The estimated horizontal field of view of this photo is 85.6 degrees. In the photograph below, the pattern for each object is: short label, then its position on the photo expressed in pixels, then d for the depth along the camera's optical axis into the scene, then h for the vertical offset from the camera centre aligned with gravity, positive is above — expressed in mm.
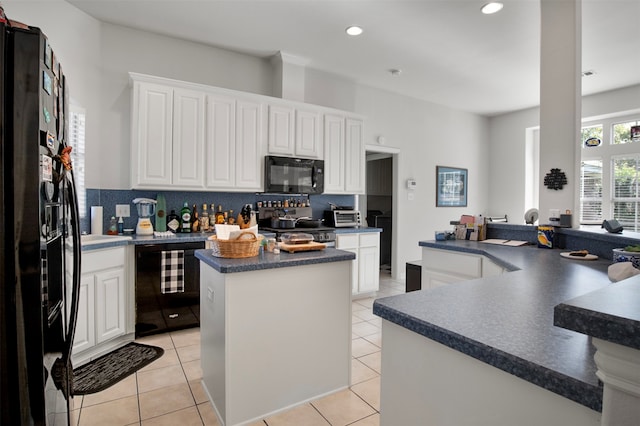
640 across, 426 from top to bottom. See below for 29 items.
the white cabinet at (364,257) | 4363 -653
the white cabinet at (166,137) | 3354 +702
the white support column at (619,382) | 511 -264
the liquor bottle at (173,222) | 3682 -167
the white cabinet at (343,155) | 4566 +712
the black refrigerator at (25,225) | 939 -55
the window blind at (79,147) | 3211 +561
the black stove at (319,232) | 3999 -290
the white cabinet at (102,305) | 2617 -803
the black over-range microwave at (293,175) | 4051 +389
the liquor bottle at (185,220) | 3691 -144
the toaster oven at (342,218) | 4613 -146
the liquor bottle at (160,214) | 3598 -80
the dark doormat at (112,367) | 2371 -1223
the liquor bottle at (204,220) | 3840 -150
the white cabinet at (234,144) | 3740 +704
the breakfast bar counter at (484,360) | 705 -350
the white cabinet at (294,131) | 4109 +931
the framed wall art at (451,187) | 6281 +402
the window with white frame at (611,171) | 5352 +607
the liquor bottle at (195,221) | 3793 -160
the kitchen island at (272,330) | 1887 -726
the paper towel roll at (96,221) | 3281 -143
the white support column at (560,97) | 2602 +855
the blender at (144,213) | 3428 -71
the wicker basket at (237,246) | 2025 -232
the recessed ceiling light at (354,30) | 3604 +1874
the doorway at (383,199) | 5785 +154
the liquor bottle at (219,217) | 3908 -118
